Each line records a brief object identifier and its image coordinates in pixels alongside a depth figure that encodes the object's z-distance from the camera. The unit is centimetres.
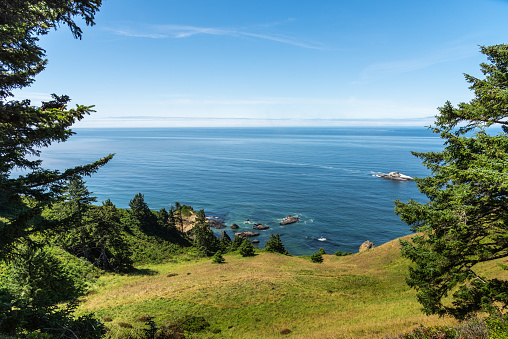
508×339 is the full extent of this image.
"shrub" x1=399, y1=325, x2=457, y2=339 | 843
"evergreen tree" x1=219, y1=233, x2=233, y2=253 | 5953
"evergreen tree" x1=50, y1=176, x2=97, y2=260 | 3197
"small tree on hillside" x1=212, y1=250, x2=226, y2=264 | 4575
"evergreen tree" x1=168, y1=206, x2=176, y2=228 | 6884
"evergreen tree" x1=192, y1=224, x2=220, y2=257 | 5641
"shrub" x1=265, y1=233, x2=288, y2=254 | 5406
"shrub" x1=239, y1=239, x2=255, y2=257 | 4964
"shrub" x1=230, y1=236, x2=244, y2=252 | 5740
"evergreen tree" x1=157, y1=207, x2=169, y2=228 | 6475
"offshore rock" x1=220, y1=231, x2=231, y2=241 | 6425
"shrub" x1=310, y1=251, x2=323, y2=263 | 4534
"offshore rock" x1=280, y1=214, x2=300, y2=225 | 7188
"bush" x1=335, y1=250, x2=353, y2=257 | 4928
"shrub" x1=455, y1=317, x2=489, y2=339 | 787
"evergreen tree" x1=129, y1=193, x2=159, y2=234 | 5875
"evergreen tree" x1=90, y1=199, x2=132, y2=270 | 3684
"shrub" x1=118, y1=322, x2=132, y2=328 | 1684
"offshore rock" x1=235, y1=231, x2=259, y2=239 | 6663
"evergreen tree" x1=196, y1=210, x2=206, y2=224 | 6131
